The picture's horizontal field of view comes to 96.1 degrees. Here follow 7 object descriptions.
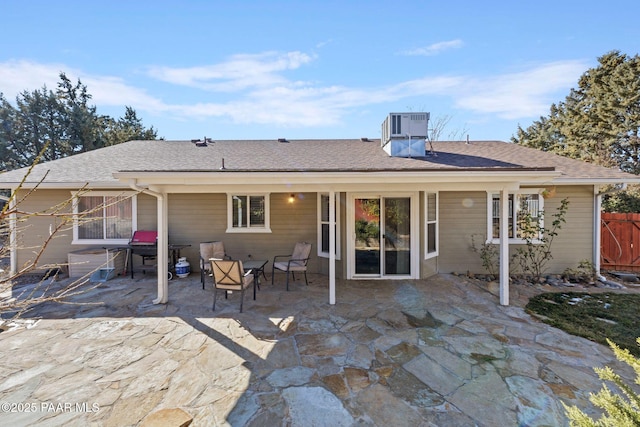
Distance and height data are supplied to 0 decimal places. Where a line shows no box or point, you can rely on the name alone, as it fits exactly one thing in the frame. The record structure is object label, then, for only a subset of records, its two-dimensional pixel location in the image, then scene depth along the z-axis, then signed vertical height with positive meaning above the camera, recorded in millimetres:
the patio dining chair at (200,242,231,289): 6469 -1065
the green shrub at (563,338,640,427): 1741 -1266
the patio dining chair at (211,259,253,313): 5008 -1174
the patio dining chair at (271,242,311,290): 6418 -1184
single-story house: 6828 -38
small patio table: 5652 -1188
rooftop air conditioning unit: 7660 +1986
